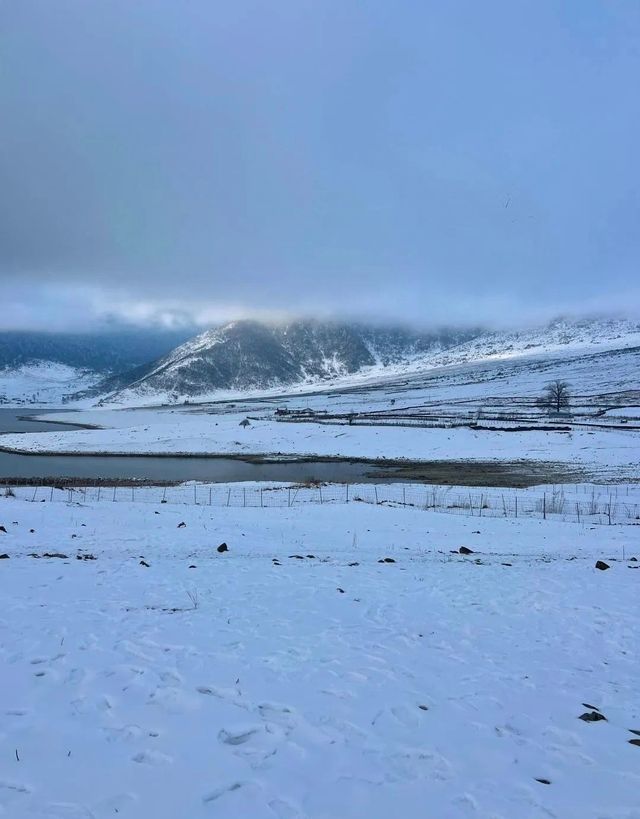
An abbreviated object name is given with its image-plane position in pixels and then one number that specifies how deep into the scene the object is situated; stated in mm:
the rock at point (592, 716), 6652
